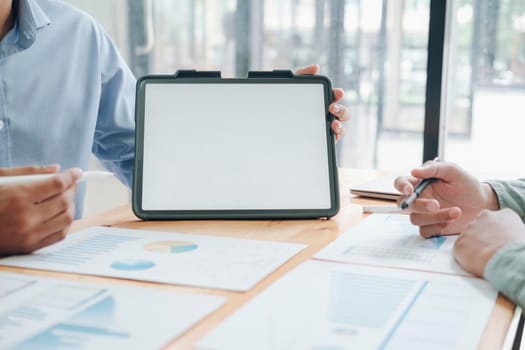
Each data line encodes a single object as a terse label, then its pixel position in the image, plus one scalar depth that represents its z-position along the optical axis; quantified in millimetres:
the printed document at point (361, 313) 522
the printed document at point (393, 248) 752
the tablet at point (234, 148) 974
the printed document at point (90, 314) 520
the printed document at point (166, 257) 688
